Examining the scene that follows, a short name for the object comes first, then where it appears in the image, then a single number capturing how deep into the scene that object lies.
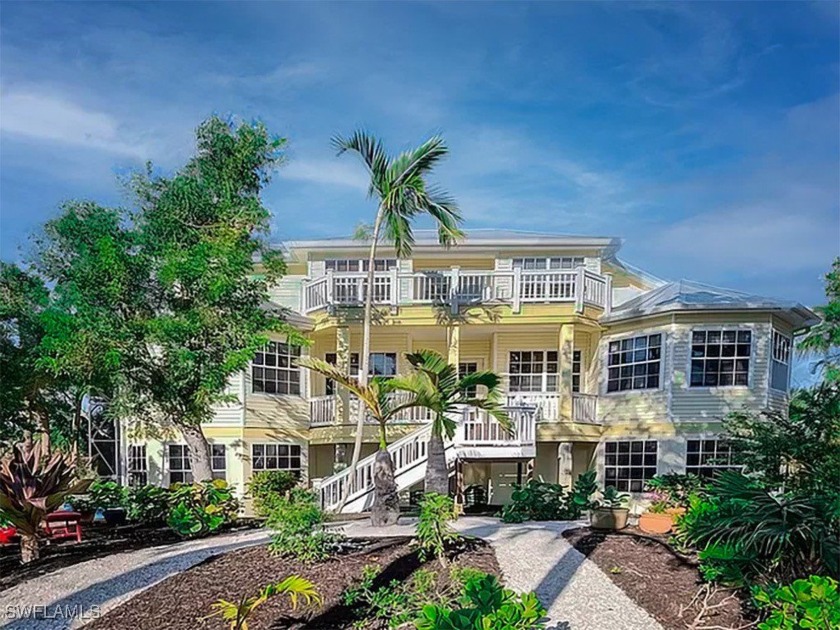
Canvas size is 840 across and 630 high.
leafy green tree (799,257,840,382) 13.41
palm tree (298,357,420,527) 8.39
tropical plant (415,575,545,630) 2.81
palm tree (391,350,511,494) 8.55
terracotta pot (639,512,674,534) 7.73
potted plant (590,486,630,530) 8.24
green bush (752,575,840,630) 3.19
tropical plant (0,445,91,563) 6.19
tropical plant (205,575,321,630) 3.96
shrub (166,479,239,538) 7.99
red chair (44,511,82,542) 7.50
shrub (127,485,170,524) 8.75
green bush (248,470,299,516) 11.14
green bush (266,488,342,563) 5.91
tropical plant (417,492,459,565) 5.77
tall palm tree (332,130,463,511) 10.15
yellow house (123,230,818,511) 12.15
